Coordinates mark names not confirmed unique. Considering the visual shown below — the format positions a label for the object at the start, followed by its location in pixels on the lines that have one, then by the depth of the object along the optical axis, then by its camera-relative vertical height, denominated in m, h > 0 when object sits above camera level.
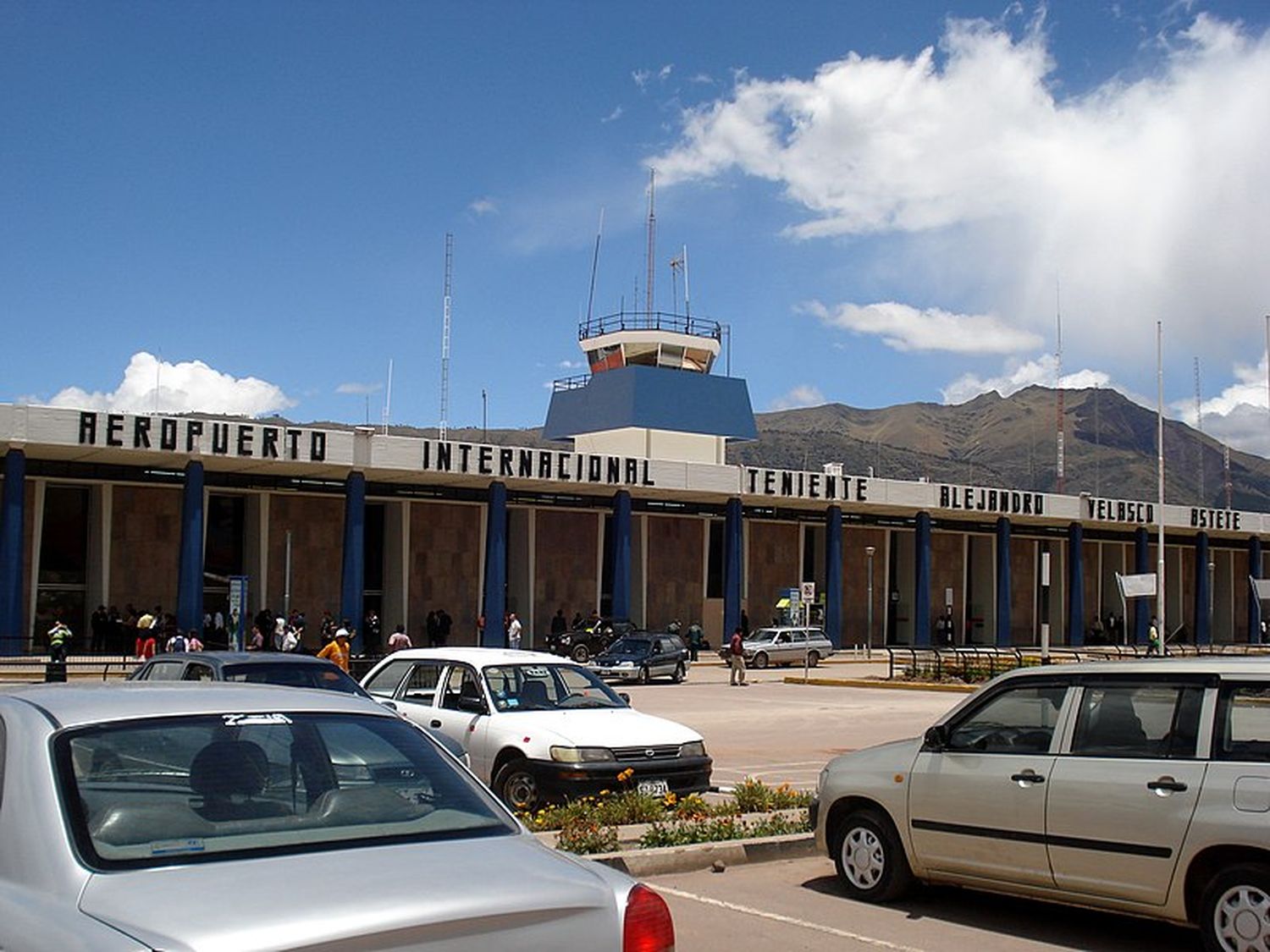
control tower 57.78 +8.65
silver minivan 7.05 -1.15
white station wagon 11.64 -1.23
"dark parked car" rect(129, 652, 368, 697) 11.98 -0.79
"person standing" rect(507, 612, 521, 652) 41.75 -1.33
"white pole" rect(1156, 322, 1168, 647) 41.38 +2.49
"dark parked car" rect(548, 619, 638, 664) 42.22 -1.57
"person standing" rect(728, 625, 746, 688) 36.28 -1.77
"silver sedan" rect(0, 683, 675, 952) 3.44 -0.78
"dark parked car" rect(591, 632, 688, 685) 36.44 -1.83
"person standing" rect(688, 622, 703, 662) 45.88 -1.62
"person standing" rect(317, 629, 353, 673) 23.09 -1.10
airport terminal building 38.53 +2.36
